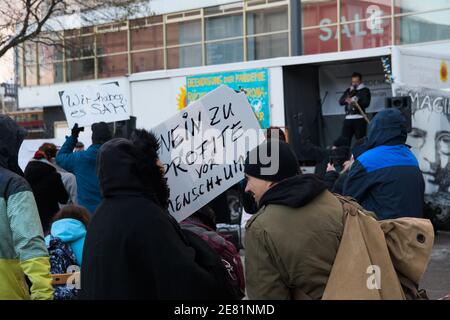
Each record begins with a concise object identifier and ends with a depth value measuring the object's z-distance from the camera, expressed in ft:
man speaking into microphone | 42.98
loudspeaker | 35.88
